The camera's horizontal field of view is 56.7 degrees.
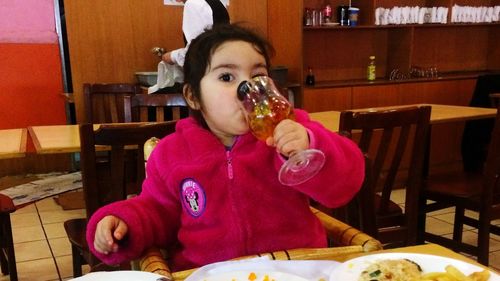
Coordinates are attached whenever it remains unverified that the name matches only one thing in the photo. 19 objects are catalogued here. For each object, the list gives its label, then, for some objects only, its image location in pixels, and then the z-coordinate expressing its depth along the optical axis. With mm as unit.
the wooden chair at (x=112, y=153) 1423
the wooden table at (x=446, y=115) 2500
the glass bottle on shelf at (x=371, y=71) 4426
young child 979
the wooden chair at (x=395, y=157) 1741
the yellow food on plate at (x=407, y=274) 719
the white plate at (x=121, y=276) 737
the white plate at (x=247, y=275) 736
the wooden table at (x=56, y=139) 1914
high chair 846
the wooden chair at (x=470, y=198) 2197
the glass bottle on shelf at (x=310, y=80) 4133
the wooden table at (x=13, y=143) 1850
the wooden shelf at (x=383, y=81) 4113
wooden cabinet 4383
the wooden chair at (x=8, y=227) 2062
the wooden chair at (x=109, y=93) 3170
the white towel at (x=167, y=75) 3227
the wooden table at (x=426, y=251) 861
